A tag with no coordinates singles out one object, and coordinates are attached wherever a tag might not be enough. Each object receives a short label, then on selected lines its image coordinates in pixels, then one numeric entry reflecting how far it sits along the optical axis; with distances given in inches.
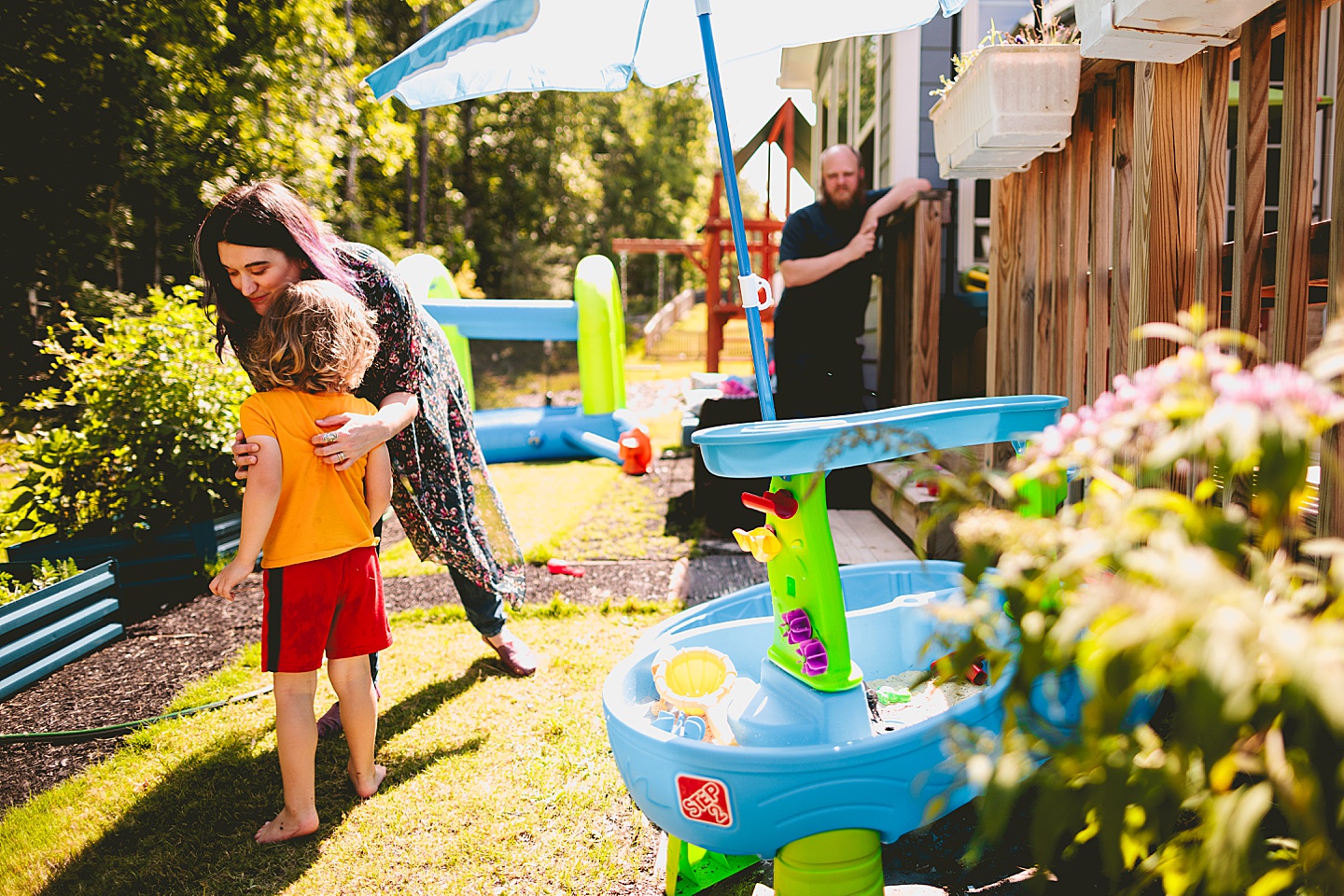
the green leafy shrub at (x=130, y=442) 149.1
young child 72.6
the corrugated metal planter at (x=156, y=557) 143.3
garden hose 97.4
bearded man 158.6
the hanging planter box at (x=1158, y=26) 64.0
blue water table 51.9
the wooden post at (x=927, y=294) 153.3
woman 76.3
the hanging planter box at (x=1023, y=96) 88.6
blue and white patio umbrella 87.4
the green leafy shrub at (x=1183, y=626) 21.0
